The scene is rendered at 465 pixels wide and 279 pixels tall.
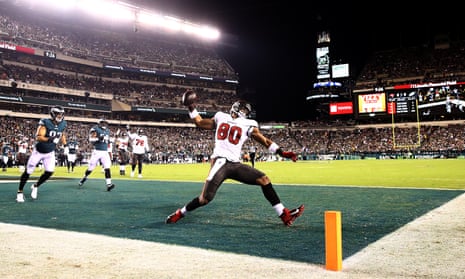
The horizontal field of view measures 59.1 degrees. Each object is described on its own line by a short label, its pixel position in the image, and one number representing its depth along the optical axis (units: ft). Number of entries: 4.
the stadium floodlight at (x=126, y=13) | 160.86
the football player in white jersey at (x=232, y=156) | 20.47
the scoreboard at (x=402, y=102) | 162.61
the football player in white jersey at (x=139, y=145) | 60.85
